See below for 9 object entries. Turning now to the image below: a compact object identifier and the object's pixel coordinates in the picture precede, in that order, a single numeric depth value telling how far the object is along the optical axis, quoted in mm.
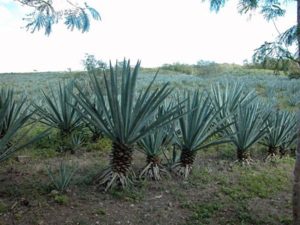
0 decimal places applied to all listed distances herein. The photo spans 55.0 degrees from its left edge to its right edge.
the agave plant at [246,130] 4487
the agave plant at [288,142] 5195
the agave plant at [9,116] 4514
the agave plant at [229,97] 5586
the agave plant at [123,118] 3282
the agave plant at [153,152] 3706
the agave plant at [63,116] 4877
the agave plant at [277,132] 4982
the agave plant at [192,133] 3847
